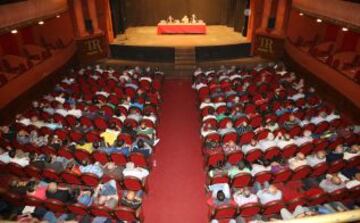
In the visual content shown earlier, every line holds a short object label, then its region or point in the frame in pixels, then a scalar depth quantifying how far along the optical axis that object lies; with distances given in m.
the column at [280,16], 13.40
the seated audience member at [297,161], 6.23
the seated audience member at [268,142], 6.87
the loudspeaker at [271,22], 13.98
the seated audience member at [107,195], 5.50
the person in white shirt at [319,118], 7.84
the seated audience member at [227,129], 7.60
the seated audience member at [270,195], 5.47
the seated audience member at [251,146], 6.72
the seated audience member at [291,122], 7.55
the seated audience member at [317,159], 6.33
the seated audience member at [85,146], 7.03
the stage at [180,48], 14.23
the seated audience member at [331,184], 5.65
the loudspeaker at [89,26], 14.19
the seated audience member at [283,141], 6.92
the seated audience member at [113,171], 6.12
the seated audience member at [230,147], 6.82
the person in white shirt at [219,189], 5.76
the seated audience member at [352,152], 6.42
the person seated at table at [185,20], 16.71
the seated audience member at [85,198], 5.61
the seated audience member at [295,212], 5.11
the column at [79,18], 13.58
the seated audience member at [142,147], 6.89
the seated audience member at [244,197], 5.53
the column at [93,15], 14.04
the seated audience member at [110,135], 7.41
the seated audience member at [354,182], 5.55
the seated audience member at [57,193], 5.50
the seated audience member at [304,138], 7.06
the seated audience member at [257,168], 6.23
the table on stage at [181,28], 16.59
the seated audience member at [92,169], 6.20
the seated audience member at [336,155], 6.27
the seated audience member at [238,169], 6.17
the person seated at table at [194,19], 16.78
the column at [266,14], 13.88
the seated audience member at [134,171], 6.23
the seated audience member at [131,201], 5.44
